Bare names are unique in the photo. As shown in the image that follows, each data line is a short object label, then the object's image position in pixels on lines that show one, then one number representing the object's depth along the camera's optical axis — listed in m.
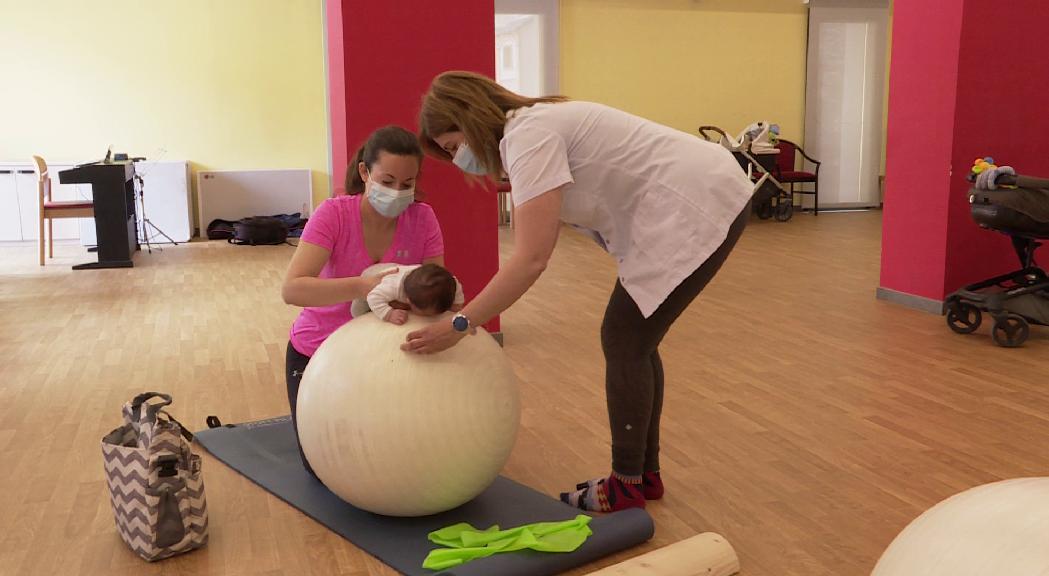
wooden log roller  2.12
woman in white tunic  2.19
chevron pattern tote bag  2.34
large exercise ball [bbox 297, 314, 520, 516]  2.29
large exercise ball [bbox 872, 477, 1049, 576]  1.03
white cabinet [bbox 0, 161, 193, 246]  9.34
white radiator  10.02
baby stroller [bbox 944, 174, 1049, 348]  4.55
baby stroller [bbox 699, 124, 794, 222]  10.41
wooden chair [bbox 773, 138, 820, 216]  11.07
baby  2.39
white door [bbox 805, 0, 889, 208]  11.65
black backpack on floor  9.33
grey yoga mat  2.26
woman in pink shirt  2.56
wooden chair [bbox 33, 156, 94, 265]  7.88
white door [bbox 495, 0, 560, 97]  10.68
